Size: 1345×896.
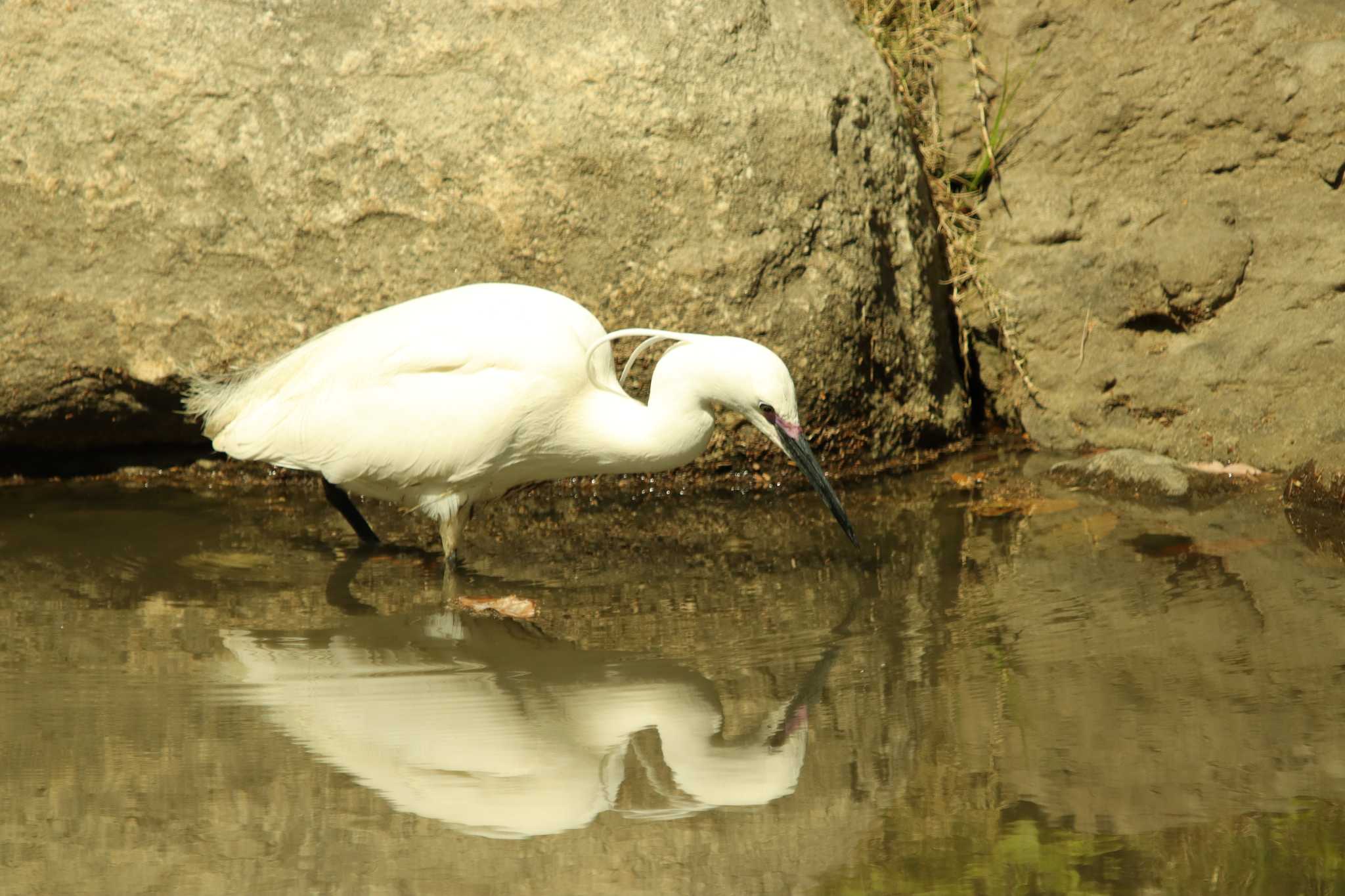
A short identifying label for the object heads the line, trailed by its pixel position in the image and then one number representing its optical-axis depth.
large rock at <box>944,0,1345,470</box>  11.92
